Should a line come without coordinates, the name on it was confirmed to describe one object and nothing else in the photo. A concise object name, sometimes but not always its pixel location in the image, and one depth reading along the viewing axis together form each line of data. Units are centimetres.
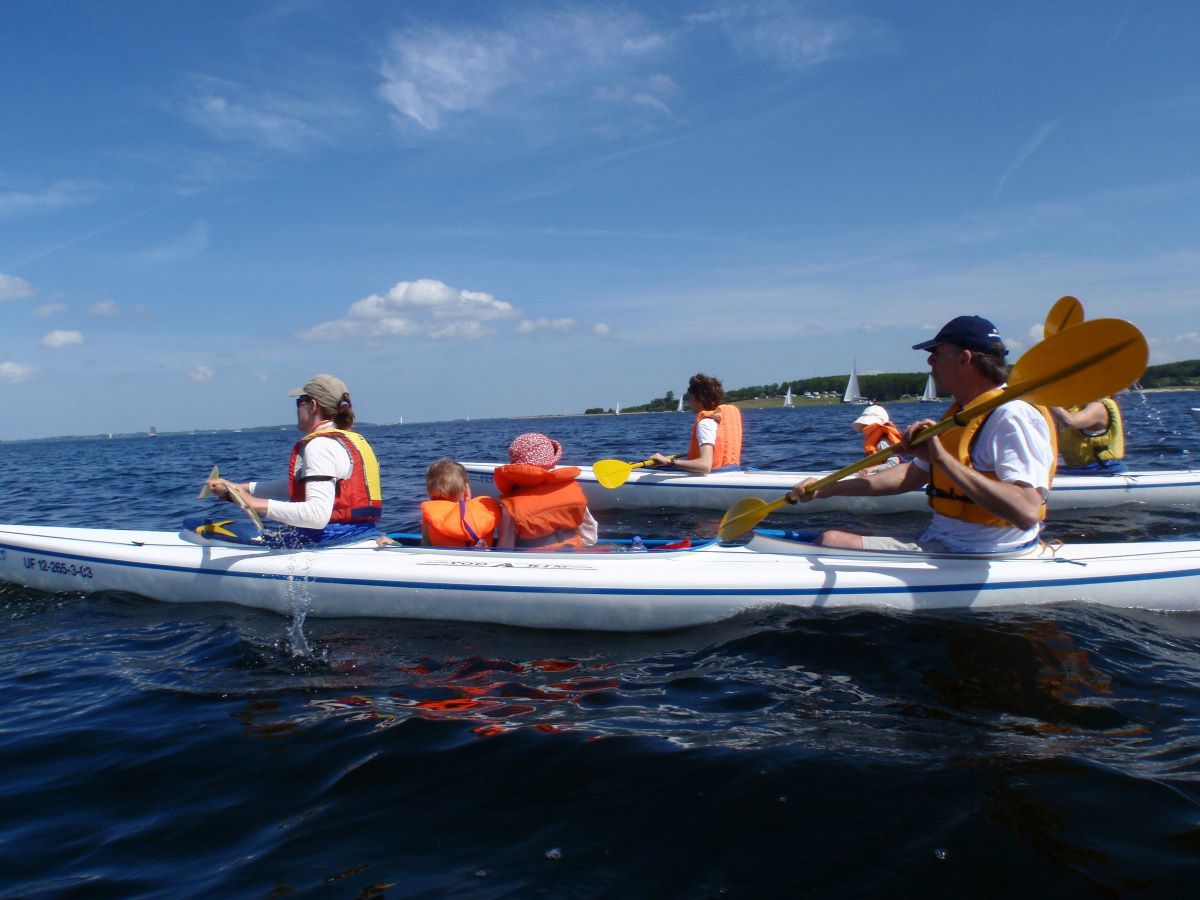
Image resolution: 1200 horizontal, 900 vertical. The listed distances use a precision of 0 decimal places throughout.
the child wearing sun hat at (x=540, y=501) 478
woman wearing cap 494
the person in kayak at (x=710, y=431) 862
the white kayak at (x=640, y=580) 425
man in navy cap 356
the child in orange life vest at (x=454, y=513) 512
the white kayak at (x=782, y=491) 852
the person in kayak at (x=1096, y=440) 813
